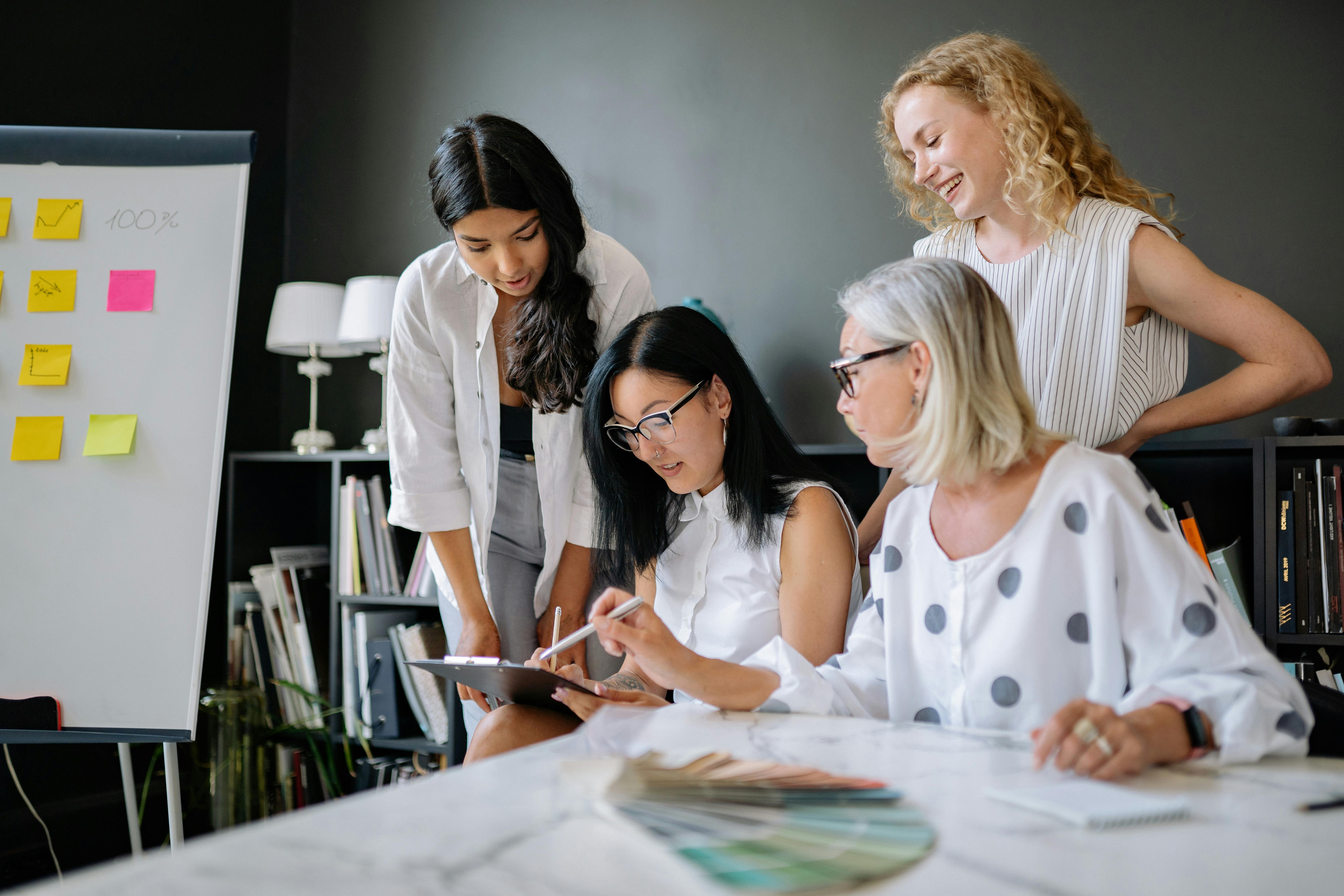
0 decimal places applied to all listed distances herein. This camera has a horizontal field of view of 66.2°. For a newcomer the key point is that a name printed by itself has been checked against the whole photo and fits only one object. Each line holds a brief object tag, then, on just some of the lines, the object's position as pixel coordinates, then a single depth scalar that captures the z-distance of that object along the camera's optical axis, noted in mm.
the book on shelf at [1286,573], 1924
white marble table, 580
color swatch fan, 585
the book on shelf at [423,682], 2691
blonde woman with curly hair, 1519
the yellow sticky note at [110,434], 1960
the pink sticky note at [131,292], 2021
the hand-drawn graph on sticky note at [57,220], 2037
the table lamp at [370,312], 2924
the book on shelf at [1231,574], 1952
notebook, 683
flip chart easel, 1912
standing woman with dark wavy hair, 1836
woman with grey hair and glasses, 1009
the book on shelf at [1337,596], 1909
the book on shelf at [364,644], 2760
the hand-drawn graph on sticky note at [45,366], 1974
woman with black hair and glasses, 1503
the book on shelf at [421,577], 2719
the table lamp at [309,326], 3002
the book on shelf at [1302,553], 1923
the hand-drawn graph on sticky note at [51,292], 2008
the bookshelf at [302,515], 2795
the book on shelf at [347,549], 2807
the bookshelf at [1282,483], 1911
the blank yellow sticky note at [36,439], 1948
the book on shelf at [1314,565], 1917
